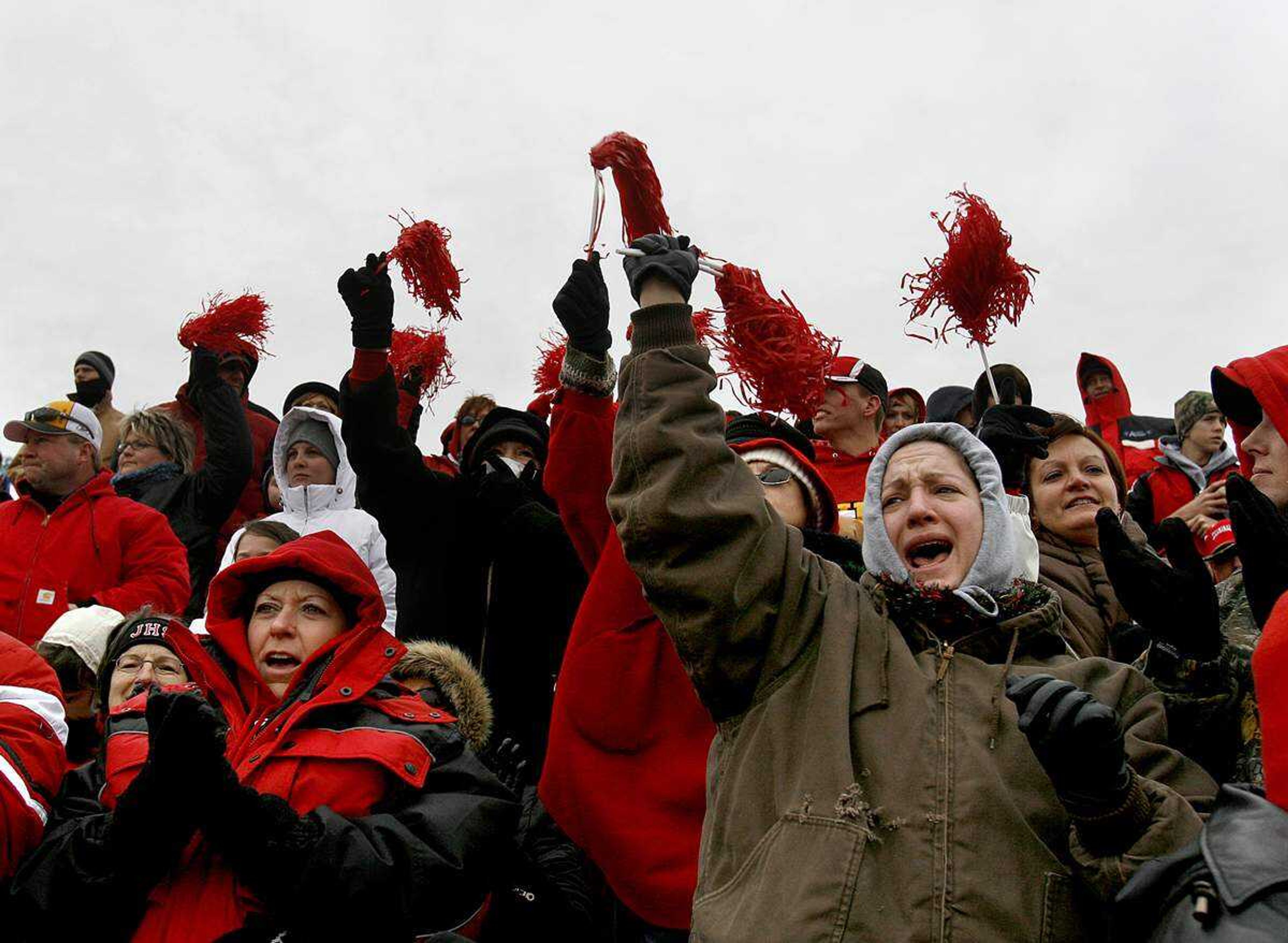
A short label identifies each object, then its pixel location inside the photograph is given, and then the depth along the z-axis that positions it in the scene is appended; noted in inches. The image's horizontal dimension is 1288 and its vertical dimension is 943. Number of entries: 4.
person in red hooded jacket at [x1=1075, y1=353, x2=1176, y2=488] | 293.1
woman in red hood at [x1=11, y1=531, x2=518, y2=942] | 118.3
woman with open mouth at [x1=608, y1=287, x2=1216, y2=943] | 86.3
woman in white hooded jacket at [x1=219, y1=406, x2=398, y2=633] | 203.6
